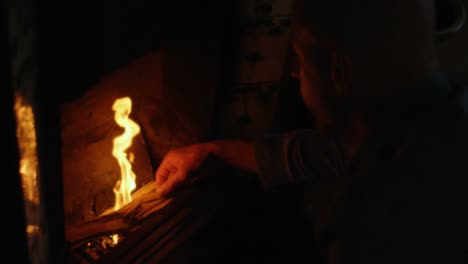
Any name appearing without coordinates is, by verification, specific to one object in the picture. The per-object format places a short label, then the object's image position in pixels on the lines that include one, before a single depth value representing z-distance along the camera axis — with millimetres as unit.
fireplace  1493
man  1543
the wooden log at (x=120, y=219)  1756
